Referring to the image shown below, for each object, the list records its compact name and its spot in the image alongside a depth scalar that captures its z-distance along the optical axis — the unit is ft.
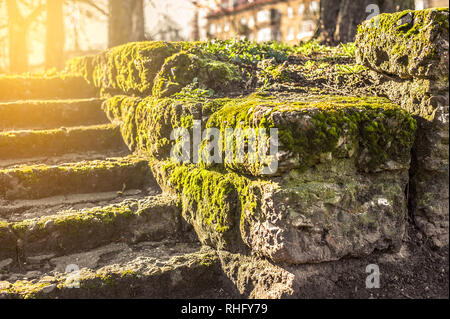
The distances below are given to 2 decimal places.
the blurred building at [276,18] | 113.70
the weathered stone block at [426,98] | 7.54
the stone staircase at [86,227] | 8.51
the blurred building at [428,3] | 88.25
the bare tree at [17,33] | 50.21
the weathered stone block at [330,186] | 7.34
